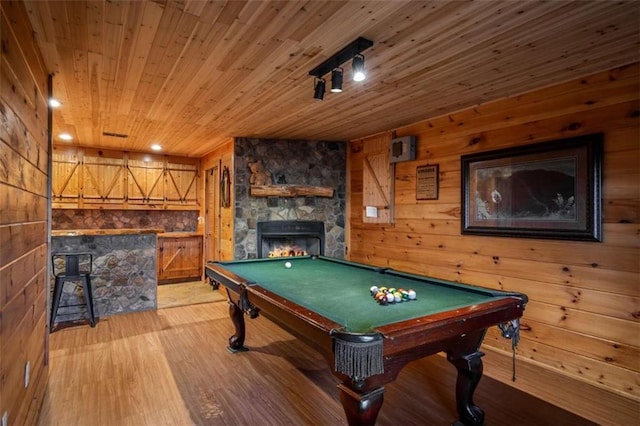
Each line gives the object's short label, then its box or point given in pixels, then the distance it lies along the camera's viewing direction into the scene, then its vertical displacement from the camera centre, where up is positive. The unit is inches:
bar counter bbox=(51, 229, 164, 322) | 173.0 -31.7
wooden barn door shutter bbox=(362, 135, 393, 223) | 182.9 +16.5
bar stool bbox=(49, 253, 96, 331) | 157.6 -31.1
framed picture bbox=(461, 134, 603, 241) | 107.1 +8.0
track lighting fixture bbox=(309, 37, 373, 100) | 87.1 +40.4
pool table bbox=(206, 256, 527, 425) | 62.8 -21.9
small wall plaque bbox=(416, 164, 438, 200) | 158.2 +13.8
